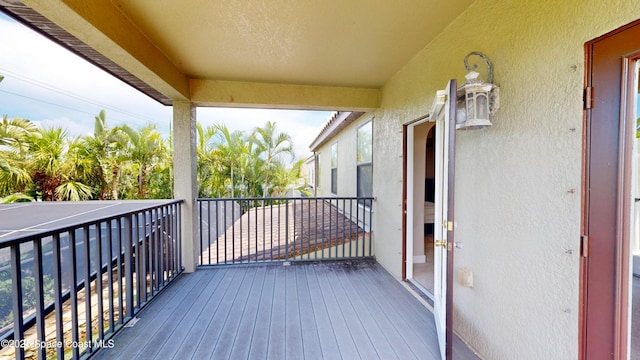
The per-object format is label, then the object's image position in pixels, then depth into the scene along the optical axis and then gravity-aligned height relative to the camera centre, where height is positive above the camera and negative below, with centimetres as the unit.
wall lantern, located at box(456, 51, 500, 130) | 171 +50
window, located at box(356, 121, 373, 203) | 475 +28
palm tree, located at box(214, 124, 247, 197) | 947 +98
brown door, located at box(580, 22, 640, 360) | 114 -12
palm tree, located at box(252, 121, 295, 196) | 969 +111
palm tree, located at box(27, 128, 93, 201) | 766 +23
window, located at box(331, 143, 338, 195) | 786 +17
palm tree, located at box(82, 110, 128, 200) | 888 +73
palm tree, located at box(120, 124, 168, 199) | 937 +92
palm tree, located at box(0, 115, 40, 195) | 612 +66
